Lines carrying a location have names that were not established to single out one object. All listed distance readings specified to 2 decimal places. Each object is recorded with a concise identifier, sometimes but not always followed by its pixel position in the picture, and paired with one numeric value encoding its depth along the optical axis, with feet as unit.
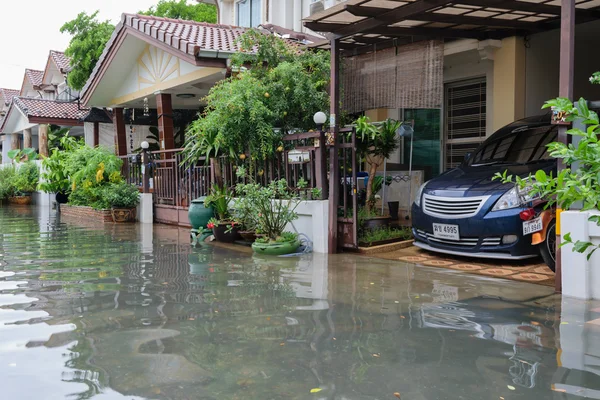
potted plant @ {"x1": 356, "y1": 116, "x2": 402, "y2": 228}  30.53
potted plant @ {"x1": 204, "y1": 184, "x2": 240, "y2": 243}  33.35
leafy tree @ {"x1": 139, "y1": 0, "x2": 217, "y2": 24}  113.29
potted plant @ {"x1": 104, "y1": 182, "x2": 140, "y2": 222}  48.75
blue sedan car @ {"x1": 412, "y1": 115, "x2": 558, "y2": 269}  22.49
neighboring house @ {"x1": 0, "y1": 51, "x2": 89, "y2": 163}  81.92
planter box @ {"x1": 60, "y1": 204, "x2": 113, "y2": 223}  50.14
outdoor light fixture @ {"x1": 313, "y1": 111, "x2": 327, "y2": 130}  28.32
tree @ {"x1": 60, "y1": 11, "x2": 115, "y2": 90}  79.41
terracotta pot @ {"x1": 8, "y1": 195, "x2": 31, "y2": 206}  79.20
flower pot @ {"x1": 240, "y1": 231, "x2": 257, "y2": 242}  32.42
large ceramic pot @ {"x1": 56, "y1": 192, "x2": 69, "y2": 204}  62.80
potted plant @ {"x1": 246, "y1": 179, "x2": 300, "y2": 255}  29.12
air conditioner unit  49.76
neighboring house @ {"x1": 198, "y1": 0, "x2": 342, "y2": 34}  53.15
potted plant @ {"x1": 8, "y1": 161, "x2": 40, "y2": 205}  78.02
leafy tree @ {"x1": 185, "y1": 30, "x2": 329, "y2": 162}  32.45
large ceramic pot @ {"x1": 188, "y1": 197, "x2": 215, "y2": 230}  35.50
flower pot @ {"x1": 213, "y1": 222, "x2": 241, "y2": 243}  33.47
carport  24.95
